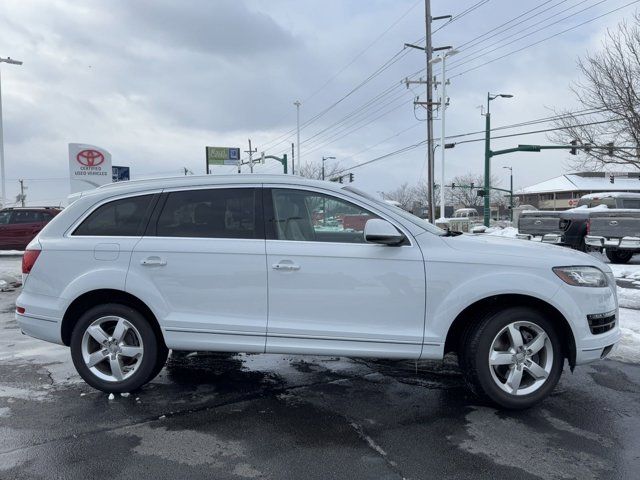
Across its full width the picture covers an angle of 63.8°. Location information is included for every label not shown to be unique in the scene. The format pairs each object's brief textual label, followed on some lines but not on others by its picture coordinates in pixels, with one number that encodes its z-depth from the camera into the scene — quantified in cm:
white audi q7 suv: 397
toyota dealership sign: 1491
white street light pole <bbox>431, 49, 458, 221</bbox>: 2777
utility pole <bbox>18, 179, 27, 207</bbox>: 9881
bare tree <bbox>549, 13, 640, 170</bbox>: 1812
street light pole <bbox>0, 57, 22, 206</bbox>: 3170
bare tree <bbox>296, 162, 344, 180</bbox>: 7016
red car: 1867
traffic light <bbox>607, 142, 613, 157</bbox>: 1970
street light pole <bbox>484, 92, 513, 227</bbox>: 3195
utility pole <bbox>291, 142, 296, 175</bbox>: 5371
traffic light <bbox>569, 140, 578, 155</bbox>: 2159
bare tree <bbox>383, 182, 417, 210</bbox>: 10721
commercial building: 7794
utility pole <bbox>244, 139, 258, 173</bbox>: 5203
